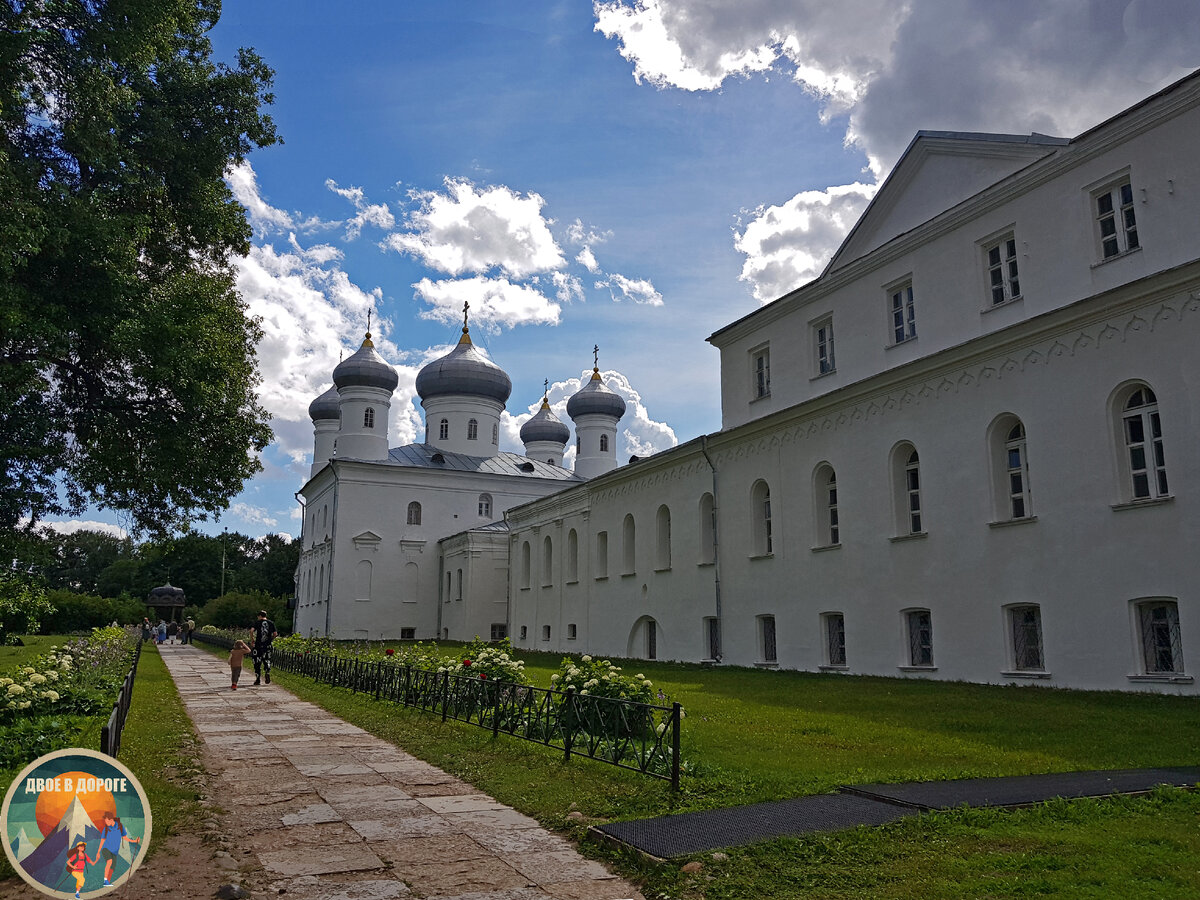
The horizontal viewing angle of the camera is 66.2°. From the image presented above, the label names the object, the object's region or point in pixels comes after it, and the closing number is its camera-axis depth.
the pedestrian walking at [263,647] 21.38
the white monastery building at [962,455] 14.61
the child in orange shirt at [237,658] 19.62
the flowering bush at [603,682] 9.84
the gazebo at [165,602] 57.38
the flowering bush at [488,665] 12.59
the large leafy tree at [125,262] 13.96
